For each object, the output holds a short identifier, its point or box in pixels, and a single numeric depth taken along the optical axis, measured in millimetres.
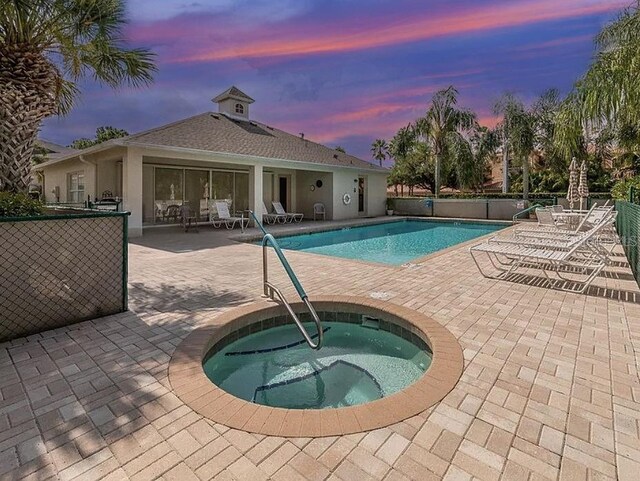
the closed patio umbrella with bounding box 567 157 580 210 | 13765
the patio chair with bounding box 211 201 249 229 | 14305
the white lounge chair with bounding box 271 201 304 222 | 17317
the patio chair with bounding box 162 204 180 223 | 15383
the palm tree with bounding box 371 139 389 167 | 61781
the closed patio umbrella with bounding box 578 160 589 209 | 13484
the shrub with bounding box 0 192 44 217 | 4172
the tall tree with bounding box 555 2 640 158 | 7641
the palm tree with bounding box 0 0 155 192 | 5438
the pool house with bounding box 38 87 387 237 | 12695
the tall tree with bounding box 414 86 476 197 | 25547
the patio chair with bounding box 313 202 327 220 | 18750
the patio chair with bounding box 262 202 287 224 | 16516
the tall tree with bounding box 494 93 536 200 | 23547
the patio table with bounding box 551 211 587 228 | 10878
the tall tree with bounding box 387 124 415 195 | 34781
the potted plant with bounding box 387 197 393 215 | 22764
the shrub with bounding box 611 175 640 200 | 10693
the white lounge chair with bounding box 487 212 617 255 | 6457
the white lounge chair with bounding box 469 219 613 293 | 5794
